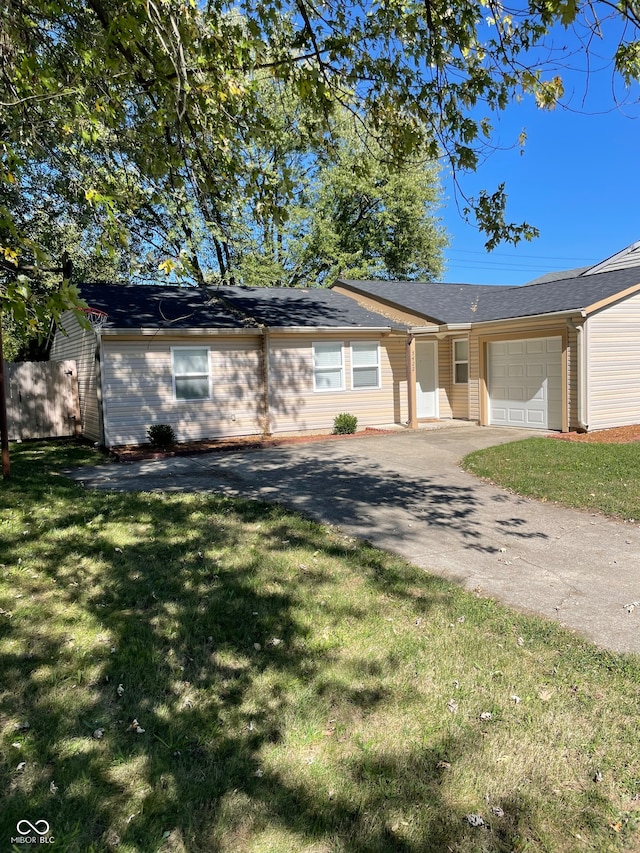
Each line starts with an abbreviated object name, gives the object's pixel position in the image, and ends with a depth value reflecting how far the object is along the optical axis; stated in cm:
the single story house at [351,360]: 1288
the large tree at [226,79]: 516
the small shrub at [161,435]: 1256
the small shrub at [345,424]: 1443
